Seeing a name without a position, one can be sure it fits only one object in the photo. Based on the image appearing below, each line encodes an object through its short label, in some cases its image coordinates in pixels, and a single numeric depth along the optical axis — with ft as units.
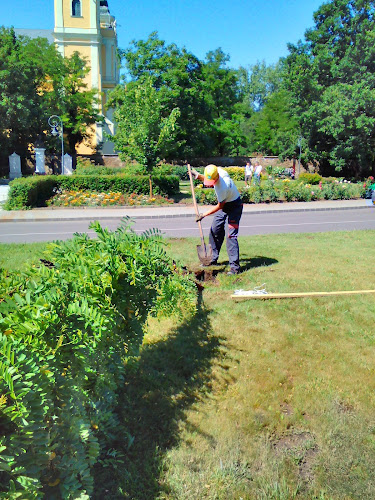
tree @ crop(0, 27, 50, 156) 116.57
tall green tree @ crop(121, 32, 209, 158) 126.72
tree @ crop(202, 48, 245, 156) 157.99
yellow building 161.38
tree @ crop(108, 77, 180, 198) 68.23
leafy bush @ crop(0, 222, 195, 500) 6.49
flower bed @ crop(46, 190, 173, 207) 68.28
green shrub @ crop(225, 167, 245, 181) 124.06
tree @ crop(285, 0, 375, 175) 119.03
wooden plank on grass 19.99
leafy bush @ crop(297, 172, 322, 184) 103.66
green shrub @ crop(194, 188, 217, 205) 69.92
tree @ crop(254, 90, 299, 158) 175.22
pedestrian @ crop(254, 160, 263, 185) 85.65
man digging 23.45
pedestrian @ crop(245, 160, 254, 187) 93.21
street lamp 117.80
